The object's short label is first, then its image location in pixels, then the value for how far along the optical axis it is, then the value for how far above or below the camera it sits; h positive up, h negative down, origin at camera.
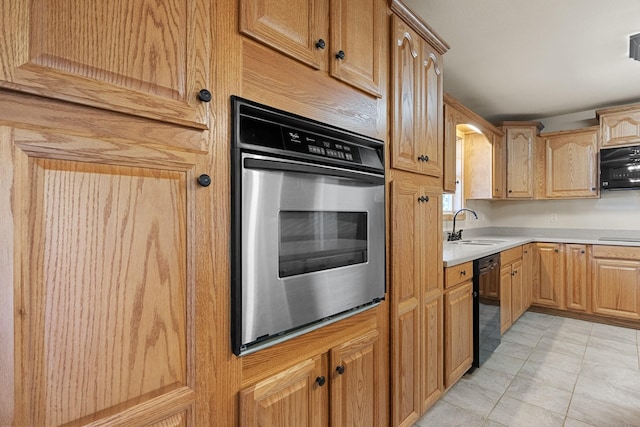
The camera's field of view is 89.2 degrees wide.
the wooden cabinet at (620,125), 3.44 +1.01
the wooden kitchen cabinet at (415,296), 1.51 -0.40
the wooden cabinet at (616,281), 3.30 -0.65
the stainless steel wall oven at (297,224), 0.88 -0.02
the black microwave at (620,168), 3.46 +0.56
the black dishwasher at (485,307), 2.36 -0.68
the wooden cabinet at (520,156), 3.96 +0.76
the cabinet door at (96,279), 0.57 -0.12
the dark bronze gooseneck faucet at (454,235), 3.40 -0.18
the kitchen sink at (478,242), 3.25 -0.25
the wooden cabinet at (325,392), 0.94 -0.58
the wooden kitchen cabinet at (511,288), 2.90 -0.68
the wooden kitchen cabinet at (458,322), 2.00 -0.68
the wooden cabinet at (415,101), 1.51 +0.60
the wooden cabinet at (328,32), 0.94 +0.63
